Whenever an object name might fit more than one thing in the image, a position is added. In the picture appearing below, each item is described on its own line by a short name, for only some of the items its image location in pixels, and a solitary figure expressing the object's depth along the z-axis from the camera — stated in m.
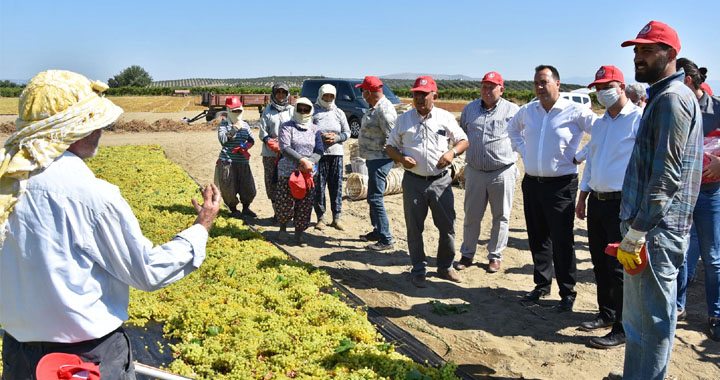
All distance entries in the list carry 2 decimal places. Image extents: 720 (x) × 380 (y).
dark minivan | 17.30
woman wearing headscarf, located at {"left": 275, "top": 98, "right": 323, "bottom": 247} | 6.97
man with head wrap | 1.98
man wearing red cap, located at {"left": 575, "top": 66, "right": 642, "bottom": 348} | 4.31
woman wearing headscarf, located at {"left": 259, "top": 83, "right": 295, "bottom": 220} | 7.69
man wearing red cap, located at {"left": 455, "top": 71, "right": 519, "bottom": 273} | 5.90
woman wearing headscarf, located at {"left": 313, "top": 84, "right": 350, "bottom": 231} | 7.48
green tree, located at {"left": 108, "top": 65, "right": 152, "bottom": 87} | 78.69
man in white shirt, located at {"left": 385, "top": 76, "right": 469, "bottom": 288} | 5.53
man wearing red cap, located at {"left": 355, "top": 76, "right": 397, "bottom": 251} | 6.79
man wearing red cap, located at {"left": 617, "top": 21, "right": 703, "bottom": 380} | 2.91
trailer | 24.66
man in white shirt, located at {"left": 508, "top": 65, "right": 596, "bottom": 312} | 5.04
